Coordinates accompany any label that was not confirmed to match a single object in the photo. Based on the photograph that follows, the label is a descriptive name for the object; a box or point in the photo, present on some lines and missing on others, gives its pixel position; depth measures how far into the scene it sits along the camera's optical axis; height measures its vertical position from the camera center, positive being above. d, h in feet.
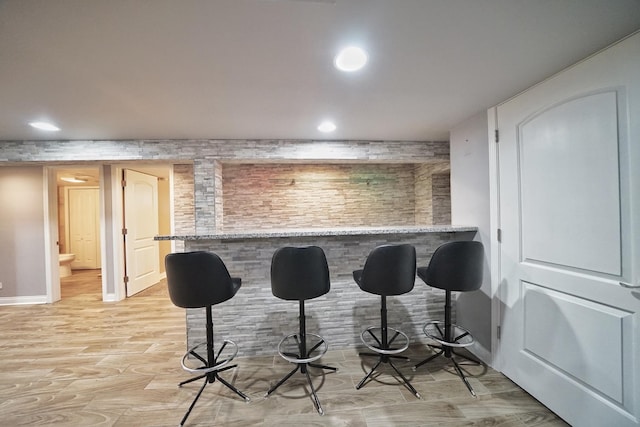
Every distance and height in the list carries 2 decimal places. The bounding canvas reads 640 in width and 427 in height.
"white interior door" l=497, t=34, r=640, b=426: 3.99 -0.62
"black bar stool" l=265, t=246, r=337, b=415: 5.47 -1.39
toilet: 16.04 -3.10
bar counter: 7.16 -2.73
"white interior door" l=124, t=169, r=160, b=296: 13.02 -0.69
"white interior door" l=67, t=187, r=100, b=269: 19.94 -0.47
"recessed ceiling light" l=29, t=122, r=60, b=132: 7.27 +2.91
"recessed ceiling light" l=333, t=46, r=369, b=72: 4.17 +2.77
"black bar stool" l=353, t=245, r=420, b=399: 5.68 -1.45
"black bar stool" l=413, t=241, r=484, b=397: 5.91 -1.42
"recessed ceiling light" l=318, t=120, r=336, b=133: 7.72 +2.87
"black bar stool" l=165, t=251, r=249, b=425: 5.14 -1.39
